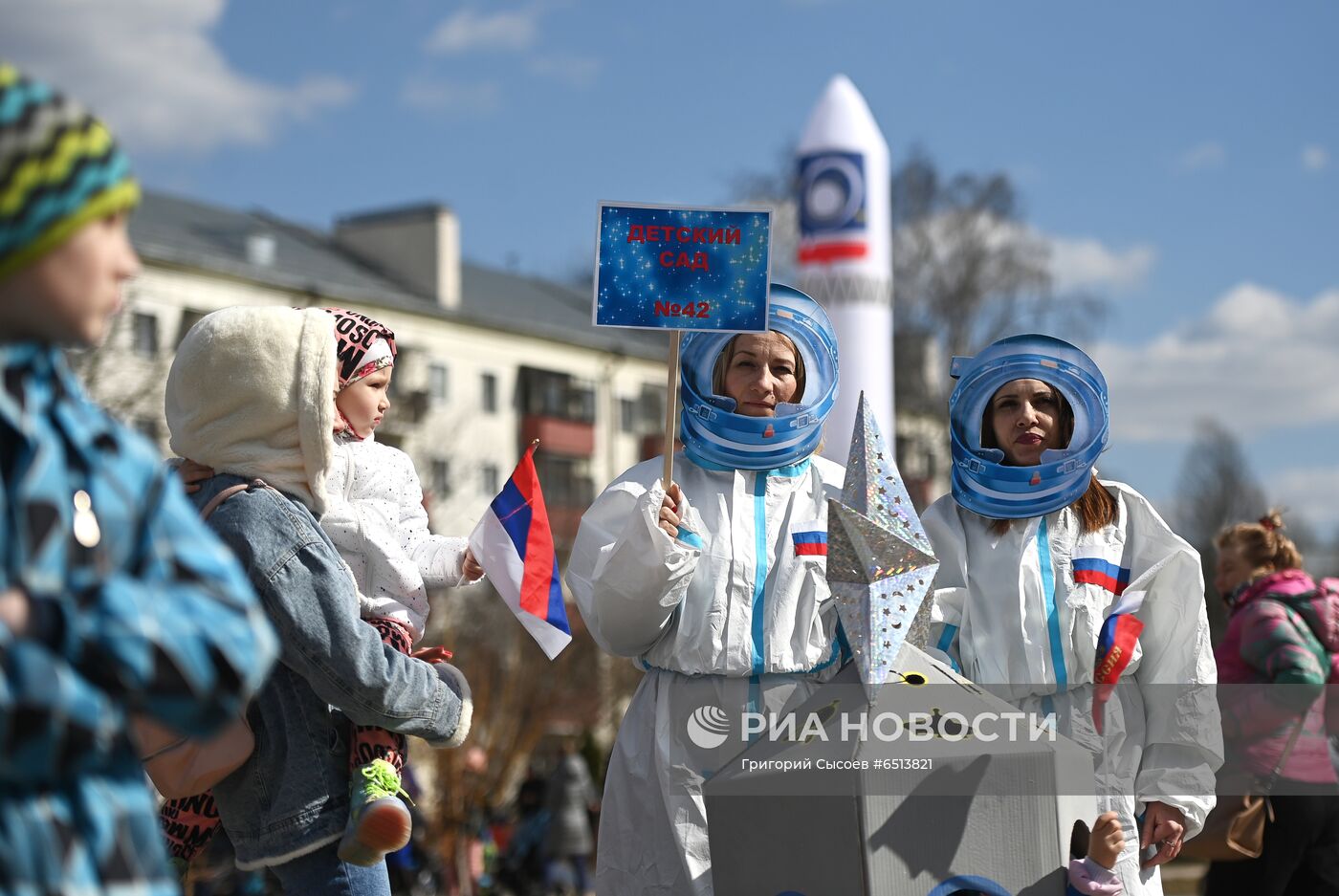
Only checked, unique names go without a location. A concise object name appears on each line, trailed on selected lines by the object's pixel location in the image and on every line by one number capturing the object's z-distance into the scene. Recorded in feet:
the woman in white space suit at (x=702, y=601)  13.73
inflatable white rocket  72.23
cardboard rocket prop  11.89
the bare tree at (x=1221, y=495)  225.15
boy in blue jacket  6.32
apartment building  118.93
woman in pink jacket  21.20
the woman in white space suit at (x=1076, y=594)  14.29
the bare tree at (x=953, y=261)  103.60
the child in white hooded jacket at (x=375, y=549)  11.39
